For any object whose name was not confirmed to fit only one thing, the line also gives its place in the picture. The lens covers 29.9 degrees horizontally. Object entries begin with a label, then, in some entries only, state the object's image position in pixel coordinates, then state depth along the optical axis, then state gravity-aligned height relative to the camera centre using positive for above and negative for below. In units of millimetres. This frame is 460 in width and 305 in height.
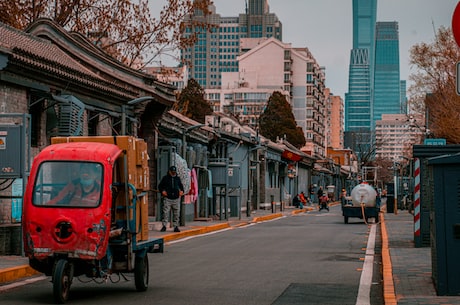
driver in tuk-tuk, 11305 +44
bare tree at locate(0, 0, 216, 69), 39594 +8136
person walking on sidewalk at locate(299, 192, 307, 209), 64188 -666
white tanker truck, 37406 -618
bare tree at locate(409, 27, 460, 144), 48031 +6665
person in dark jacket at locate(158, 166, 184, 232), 25859 +27
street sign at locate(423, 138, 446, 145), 23211 +1382
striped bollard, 19672 -245
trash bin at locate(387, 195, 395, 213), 53812 -837
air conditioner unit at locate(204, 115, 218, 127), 49144 +4425
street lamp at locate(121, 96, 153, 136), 23847 +2445
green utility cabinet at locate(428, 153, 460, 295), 10406 -348
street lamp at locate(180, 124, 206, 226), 30203 +1383
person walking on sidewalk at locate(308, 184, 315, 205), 86325 +7
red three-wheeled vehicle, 11078 -306
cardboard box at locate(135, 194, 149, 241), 12666 -375
